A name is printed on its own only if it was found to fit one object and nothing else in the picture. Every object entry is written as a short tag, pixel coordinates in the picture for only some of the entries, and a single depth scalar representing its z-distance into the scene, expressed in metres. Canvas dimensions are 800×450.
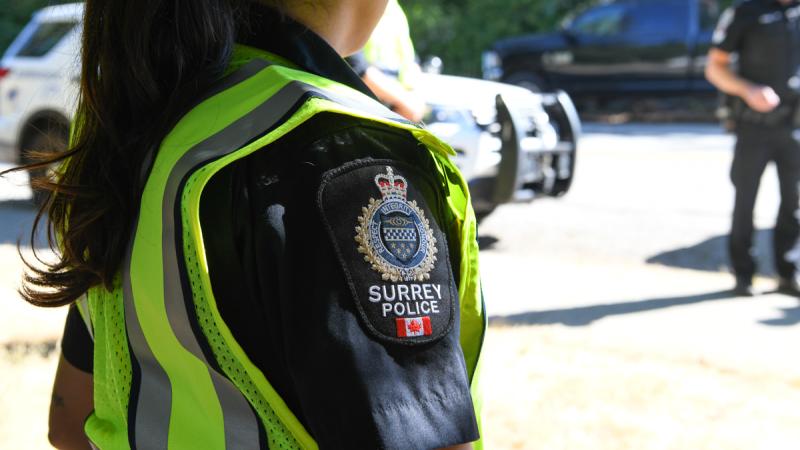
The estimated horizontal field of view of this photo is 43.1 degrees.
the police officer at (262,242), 0.91
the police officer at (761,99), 6.13
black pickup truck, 17.47
